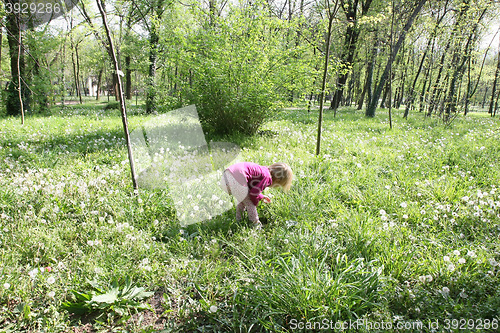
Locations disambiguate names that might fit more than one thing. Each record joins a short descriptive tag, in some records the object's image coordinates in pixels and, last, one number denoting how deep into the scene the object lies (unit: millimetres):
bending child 3062
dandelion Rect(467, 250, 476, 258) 2242
